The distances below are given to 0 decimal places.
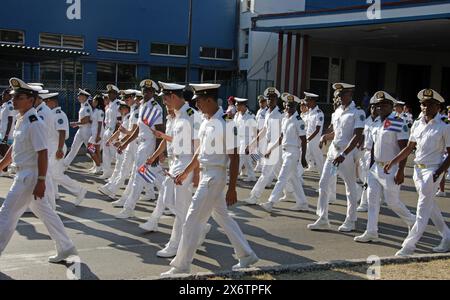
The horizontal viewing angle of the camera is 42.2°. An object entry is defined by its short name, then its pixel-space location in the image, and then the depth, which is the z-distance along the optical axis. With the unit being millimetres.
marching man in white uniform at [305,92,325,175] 13184
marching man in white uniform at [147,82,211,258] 7137
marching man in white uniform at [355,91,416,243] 8000
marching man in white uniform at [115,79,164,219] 9031
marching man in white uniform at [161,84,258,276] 6121
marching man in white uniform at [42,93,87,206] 9945
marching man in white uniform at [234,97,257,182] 14492
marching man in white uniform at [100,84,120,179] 14781
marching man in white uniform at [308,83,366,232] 8805
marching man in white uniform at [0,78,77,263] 6246
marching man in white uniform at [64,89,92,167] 14117
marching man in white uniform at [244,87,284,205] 11039
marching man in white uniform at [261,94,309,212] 10180
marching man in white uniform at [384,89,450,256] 7289
